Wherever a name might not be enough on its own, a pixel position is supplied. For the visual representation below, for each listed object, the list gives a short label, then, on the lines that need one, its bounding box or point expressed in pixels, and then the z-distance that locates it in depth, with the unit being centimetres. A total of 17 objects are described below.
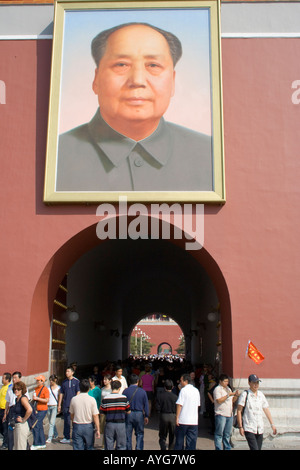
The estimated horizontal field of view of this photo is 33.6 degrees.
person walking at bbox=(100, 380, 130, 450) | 630
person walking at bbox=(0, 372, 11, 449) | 797
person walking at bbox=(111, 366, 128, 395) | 820
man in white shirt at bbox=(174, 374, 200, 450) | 663
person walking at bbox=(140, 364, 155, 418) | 1066
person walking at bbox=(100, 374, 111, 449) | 796
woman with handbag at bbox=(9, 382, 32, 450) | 615
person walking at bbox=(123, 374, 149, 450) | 689
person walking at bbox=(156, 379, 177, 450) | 700
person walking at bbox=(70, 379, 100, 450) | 636
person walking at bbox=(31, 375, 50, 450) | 767
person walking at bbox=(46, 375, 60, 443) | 844
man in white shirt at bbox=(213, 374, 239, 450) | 701
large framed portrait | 917
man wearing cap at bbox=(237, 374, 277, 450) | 620
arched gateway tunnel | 965
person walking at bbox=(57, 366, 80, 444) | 843
